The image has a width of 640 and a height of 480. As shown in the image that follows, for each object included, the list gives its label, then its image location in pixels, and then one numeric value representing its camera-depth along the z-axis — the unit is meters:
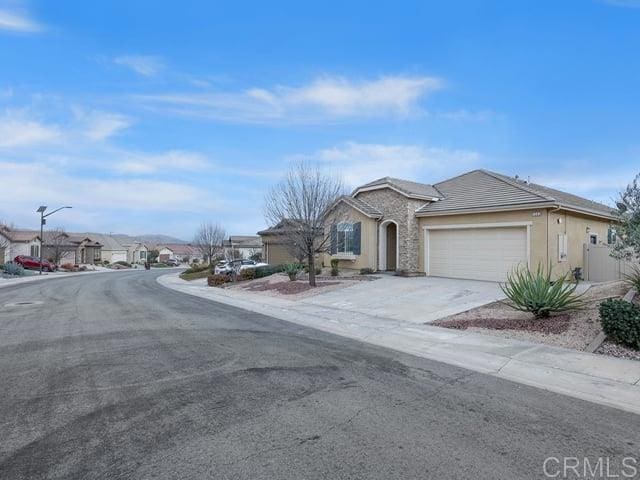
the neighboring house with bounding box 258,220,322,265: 35.41
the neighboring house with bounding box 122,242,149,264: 88.21
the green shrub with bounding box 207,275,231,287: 25.47
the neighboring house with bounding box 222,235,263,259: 67.57
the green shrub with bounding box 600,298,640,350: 7.56
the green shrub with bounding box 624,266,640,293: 10.29
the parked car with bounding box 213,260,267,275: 32.25
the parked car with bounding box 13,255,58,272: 46.97
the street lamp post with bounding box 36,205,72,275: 37.16
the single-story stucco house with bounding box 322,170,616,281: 17.11
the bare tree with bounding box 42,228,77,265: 55.72
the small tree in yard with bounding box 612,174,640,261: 8.95
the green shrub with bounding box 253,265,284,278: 26.61
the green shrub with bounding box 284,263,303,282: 21.75
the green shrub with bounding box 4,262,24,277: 37.00
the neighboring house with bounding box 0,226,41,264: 51.09
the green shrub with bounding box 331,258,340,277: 22.69
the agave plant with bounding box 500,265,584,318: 9.94
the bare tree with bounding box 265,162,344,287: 19.28
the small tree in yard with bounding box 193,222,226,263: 54.33
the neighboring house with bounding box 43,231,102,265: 57.84
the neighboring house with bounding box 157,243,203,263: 96.29
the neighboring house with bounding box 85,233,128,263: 79.00
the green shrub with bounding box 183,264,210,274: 39.08
